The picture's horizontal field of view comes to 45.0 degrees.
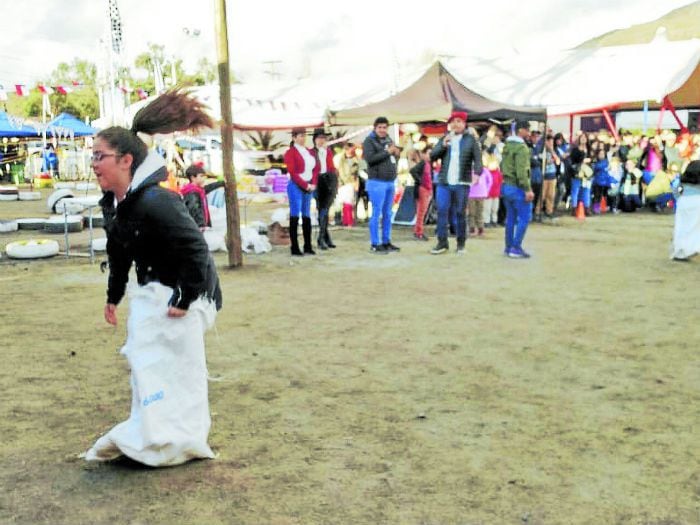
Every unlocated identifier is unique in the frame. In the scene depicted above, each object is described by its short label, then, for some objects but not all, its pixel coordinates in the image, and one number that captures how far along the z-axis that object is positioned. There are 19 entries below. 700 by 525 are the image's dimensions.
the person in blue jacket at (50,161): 37.03
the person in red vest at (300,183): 11.05
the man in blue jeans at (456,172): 11.05
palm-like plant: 32.28
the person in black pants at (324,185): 11.95
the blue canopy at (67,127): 35.59
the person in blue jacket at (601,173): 18.03
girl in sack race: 3.69
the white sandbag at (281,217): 13.06
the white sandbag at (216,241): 11.64
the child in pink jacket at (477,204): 13.84
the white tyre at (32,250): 11.19
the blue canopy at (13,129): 32.50
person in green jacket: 10.45
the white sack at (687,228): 10.30
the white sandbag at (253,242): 11.85
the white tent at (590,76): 19.25
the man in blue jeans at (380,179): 11.53
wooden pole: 9.91
